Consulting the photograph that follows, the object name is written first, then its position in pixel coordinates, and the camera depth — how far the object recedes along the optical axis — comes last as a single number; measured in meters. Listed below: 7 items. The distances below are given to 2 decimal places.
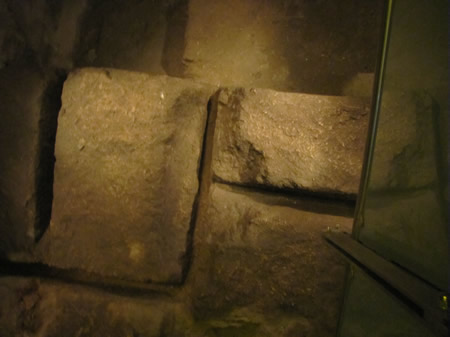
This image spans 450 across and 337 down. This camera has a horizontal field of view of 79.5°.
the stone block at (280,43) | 1.08
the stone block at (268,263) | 0.94
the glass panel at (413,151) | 0.52
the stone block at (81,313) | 0.98
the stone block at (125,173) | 0.96
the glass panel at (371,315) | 0.57
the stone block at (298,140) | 0.92
